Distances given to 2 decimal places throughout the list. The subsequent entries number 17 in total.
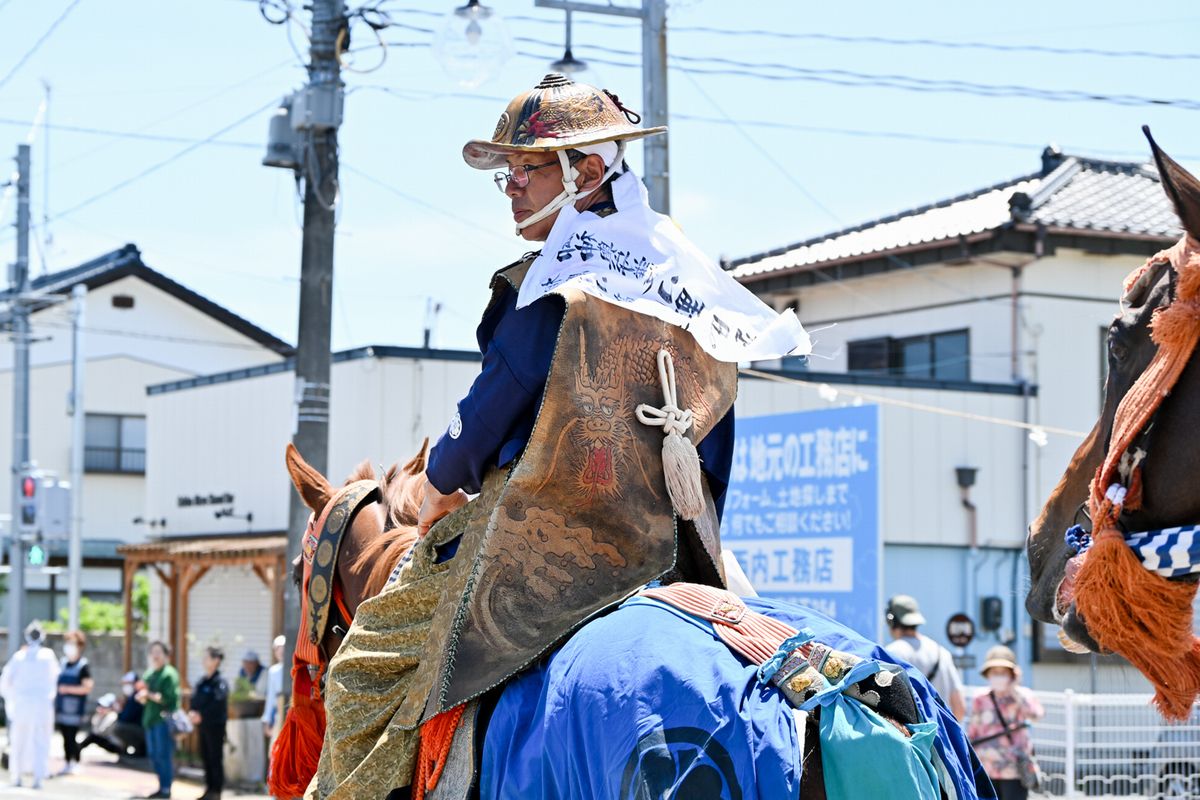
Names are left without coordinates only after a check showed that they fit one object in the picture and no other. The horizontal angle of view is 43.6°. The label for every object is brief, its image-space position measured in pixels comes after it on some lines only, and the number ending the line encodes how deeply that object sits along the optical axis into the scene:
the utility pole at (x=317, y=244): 12.09
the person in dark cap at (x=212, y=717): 16.56
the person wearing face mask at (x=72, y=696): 20.50
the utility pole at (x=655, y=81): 11.17
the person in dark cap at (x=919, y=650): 9.48
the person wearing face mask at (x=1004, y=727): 9.87
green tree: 30.22
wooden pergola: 19.39
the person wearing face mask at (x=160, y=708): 17.72
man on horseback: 3.63
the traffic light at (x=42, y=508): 24.06
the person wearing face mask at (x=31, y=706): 18.64
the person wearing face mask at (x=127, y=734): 21.59
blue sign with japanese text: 12.23
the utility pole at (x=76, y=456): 26.27
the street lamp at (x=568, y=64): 11.23
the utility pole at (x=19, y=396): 24.34
